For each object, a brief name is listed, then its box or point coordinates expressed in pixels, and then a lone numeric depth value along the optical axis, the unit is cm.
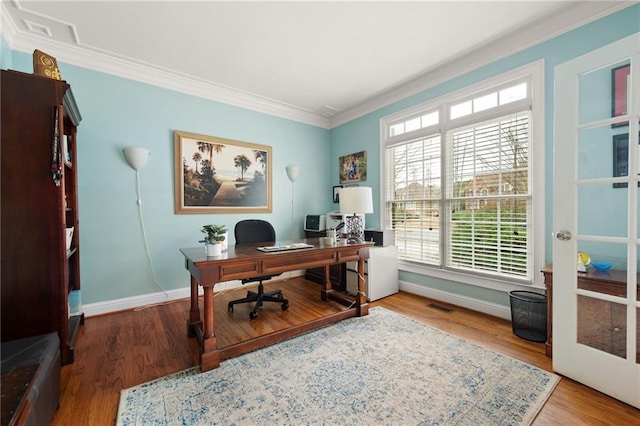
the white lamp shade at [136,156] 285
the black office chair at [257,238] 284
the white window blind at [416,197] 323
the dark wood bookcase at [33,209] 167
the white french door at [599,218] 149
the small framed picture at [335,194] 460
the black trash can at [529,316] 221
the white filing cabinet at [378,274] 318
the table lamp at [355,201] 272
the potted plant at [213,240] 195
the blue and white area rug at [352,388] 140
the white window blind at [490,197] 253
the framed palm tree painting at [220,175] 328
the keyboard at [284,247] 226
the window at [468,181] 253
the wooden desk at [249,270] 182
